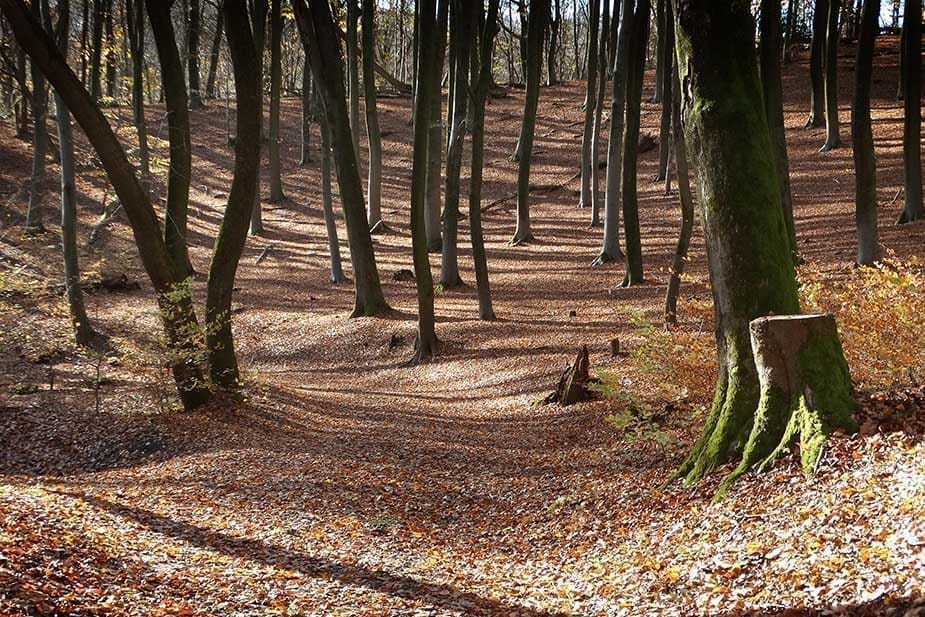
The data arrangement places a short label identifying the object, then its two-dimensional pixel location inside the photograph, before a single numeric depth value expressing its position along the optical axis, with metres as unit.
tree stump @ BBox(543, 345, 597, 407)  11.61
